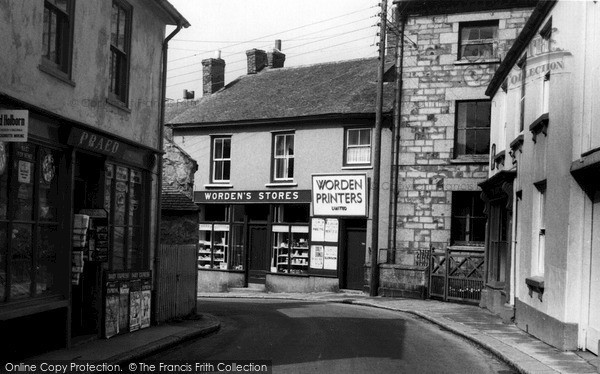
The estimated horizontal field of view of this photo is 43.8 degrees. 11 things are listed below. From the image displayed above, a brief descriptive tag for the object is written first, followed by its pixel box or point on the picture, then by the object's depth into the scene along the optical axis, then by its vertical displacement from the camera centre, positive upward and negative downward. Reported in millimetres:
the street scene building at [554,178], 11945 +852
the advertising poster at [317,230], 26969 -534
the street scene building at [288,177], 26641 +1384
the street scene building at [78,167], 10125 +654
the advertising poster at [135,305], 13742 -1800
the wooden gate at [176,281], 15414 -1529
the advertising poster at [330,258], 26700 -1503
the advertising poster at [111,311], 12719 -1772
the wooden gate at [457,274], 22203 -1665
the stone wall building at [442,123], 24750 +3274
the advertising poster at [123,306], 13328 -1765
